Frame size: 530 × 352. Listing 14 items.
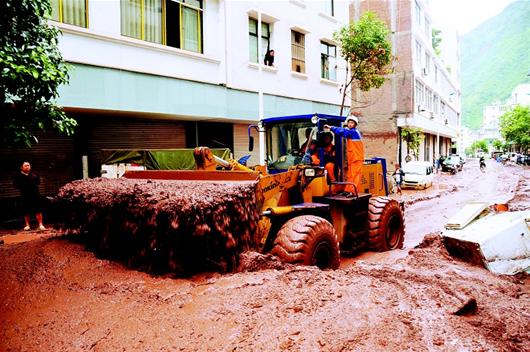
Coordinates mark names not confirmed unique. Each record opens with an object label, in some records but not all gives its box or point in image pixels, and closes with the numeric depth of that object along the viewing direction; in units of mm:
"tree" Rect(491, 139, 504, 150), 112125
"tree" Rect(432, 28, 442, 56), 62969
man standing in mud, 10414
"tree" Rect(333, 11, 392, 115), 17406
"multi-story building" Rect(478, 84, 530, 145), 166600
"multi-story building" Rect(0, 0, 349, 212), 11812
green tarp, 12727
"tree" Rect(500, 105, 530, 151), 63125
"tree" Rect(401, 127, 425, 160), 31459
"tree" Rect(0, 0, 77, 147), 6016
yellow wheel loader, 5605
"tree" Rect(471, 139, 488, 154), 141350
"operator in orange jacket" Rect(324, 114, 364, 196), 7438
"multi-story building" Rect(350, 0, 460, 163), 32094
